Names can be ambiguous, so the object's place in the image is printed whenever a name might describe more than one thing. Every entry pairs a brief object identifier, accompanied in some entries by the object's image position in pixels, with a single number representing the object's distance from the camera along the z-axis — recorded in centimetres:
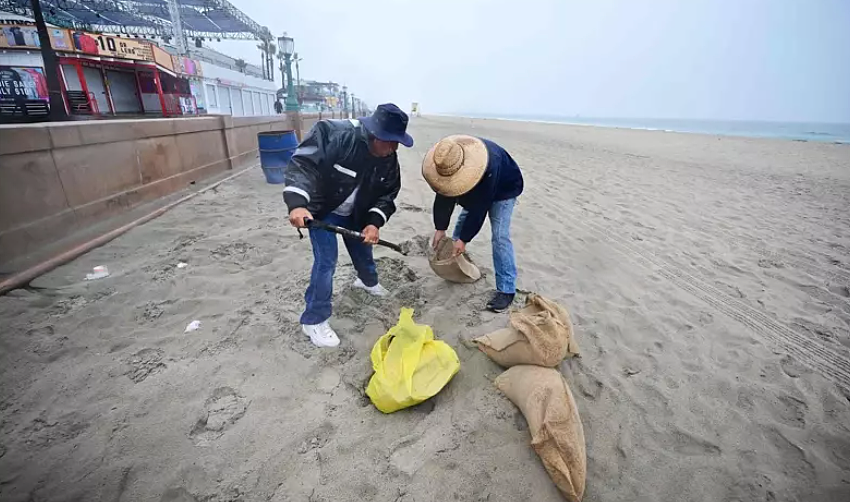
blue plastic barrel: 650
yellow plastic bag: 187
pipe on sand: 275
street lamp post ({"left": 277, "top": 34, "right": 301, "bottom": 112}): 1208
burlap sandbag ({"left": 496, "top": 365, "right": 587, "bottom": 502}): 151
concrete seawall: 313
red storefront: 1182
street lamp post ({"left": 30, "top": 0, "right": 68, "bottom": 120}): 432
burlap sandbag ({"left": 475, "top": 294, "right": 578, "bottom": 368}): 196
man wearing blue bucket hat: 219
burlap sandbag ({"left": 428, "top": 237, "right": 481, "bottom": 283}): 312
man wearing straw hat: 252
